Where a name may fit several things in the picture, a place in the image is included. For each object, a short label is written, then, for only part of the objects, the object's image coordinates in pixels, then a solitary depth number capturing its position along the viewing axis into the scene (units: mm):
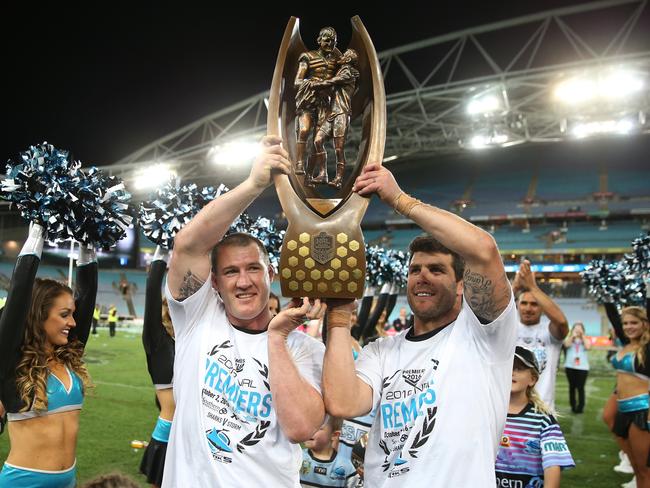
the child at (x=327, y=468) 3246
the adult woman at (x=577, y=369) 9188
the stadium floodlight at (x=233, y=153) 18422
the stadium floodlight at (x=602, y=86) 13109
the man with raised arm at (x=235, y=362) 1901
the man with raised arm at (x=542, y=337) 4770
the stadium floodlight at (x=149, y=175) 19578
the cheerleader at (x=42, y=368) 2619
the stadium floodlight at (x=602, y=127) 16109
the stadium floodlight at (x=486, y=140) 17750
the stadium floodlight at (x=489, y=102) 14961
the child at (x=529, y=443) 2672
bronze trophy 1943
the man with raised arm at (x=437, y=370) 1863
